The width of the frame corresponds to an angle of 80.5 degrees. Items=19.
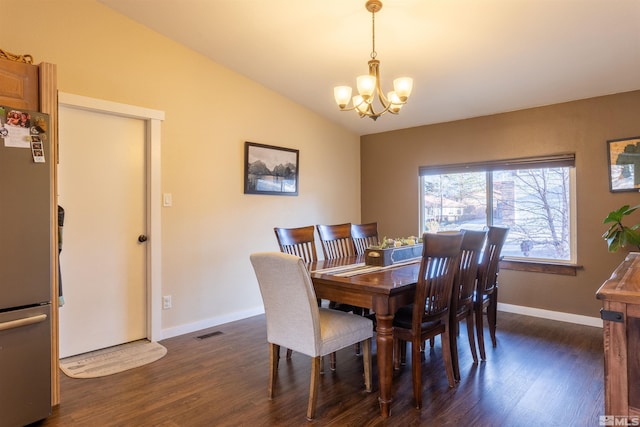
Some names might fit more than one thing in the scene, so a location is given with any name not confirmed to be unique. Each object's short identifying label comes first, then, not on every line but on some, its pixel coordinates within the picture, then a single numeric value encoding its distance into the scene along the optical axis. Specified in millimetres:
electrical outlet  3338
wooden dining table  2059
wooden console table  1421
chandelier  2467
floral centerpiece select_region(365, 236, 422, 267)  2730
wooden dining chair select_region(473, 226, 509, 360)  2840
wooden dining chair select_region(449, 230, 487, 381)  2387
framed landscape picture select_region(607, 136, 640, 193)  3375
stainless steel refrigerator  1841
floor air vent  3361
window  3867
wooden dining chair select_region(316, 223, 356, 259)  3307
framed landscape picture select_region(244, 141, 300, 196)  3955
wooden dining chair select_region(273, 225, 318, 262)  2926
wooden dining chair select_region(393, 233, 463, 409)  2100
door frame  3238
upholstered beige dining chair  2002
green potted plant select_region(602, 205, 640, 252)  3127
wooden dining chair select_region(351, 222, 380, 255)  3523
